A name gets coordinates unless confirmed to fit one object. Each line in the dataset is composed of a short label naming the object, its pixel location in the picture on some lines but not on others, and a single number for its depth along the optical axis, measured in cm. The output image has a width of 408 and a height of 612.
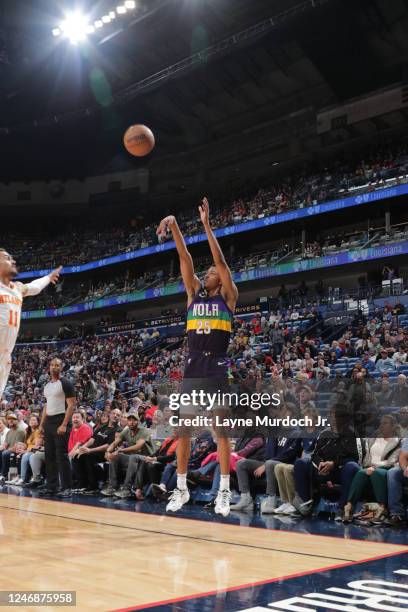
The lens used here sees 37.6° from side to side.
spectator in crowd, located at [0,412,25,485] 1072
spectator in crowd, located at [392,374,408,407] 965
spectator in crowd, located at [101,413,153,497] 839
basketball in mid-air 708
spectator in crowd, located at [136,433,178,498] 798
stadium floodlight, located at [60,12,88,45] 2453
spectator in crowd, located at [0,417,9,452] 1137
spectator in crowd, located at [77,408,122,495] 881
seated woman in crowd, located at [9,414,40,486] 987
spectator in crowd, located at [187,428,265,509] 730
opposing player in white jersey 486
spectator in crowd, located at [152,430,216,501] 762
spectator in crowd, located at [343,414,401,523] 598
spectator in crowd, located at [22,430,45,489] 952
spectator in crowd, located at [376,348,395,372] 1319
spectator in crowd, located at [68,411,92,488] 951
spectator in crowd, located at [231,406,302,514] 683
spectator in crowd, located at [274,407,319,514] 663
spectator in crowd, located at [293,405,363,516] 641
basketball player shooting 536
